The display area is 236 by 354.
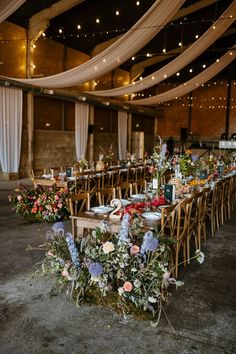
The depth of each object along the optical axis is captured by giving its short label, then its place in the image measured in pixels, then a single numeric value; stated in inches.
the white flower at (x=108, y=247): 100.0
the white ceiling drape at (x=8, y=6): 215.0
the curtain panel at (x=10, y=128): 386.3
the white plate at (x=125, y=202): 154.2
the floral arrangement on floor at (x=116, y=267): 101.7
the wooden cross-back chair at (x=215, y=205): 198.2
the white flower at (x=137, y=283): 100.4
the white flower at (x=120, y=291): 100.1
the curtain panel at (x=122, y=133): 599.7
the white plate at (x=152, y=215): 132.4
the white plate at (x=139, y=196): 177.8
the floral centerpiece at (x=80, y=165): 270.2
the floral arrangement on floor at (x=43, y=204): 210.2
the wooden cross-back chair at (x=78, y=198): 149.0
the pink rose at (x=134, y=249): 102.2
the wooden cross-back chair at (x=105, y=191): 208.7
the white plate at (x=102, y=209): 138.8
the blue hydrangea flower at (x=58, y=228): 110.5
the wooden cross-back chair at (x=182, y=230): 133.7
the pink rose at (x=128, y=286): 98.1
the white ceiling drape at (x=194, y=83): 410.9
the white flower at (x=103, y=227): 112.1
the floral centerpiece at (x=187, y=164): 205.2
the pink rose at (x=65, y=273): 104.9
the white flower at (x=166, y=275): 99.9
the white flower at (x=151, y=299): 99.7
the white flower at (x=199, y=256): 103.1
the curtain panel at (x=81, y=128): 496.7
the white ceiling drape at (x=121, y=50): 233.9
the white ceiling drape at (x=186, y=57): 293.1
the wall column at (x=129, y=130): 624.9
